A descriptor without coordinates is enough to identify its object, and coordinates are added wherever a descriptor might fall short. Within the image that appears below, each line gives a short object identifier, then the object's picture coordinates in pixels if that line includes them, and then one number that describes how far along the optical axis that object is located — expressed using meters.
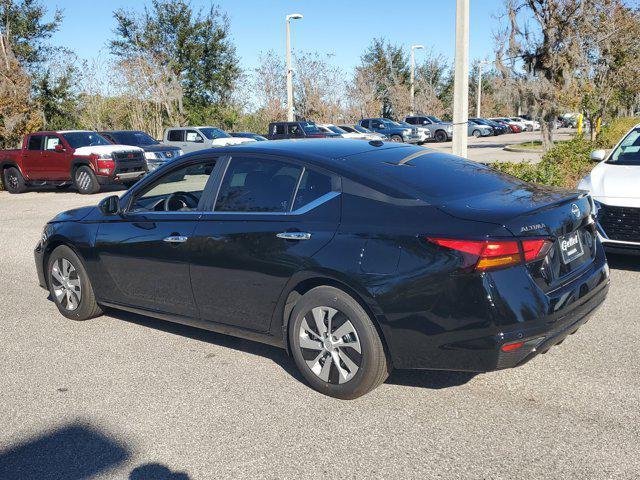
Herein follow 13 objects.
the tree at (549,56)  19.61
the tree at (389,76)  56.26
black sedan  3.57
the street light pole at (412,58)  48.73
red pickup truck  17.95
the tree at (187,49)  42.09
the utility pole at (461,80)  10.06
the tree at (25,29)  36.38
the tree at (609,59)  20.14
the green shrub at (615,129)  18.74
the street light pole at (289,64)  29.27
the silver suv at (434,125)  44.72
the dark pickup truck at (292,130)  28.45
